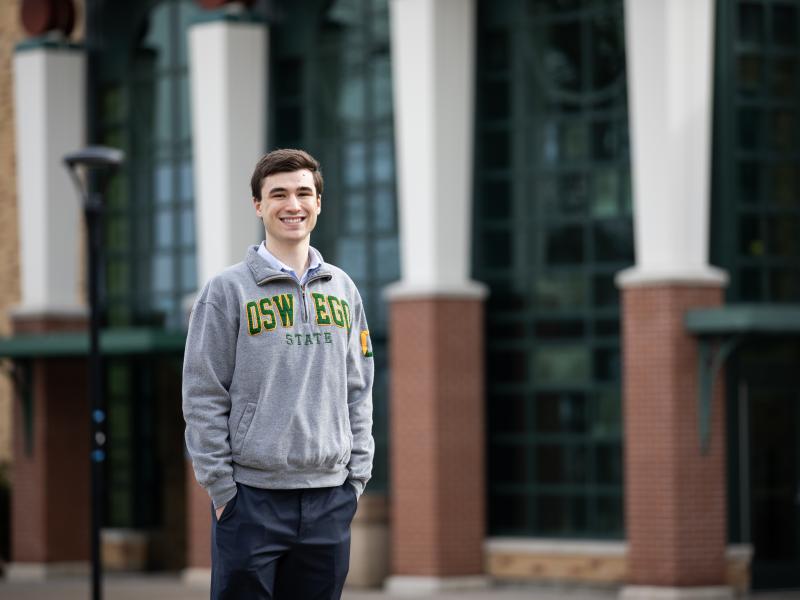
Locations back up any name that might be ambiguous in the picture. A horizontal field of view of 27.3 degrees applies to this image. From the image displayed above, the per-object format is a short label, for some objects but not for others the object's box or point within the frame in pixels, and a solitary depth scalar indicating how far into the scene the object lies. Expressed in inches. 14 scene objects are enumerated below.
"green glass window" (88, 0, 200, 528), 897.5
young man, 193.8
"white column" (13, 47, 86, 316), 898.1
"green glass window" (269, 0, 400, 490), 813.2
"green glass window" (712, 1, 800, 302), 724.7
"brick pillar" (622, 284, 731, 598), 694.5
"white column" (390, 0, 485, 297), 761.6
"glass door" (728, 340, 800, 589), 722.2
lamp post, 628.6
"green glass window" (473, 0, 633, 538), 749.3
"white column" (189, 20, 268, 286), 823.1
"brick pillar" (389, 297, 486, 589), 756.0
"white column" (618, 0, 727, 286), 700.7
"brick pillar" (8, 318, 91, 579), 901.8
